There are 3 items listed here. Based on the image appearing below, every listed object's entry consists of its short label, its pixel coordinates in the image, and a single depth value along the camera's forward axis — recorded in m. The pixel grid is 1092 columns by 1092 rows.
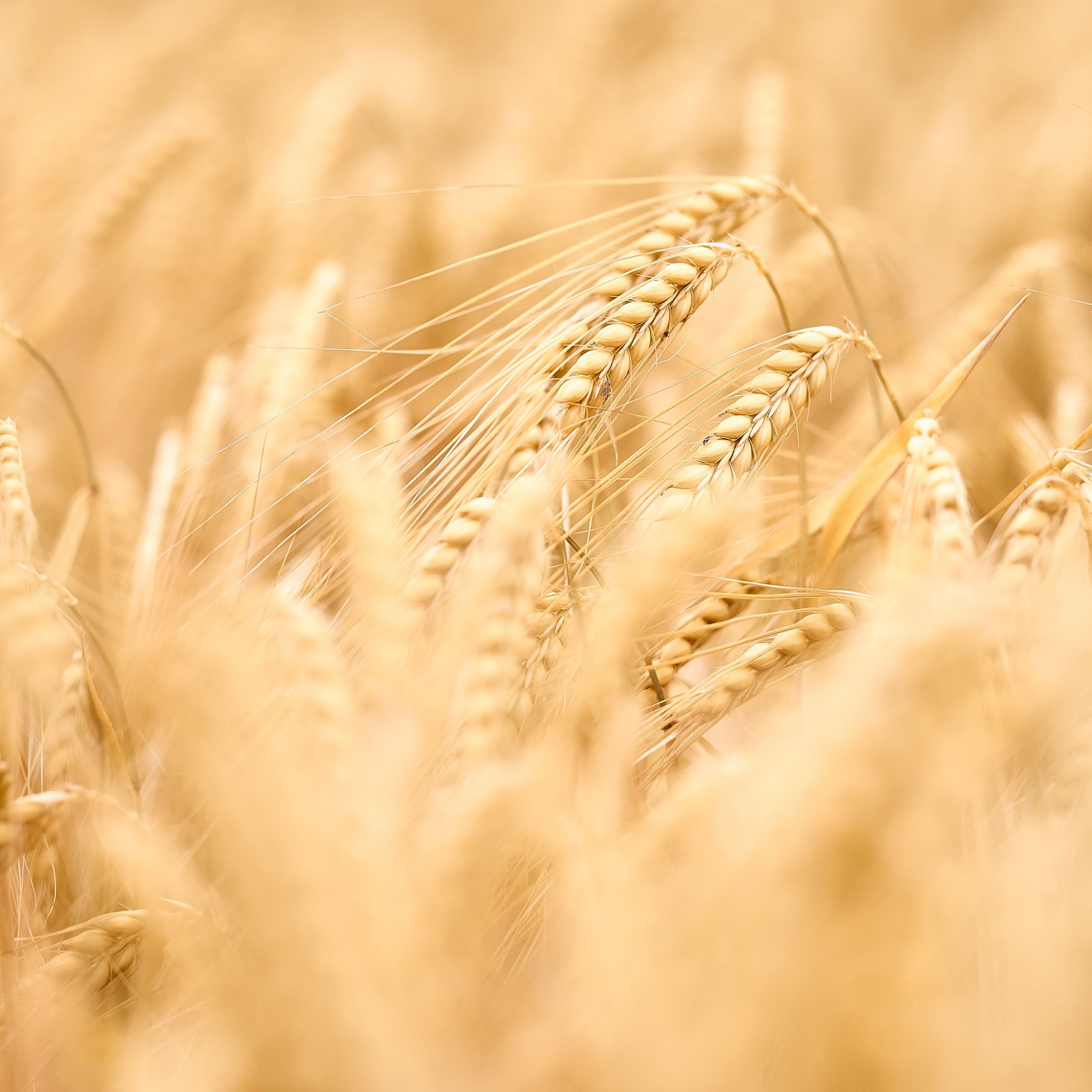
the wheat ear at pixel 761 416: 0.91
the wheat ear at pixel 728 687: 0.92
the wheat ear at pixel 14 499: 0.94
